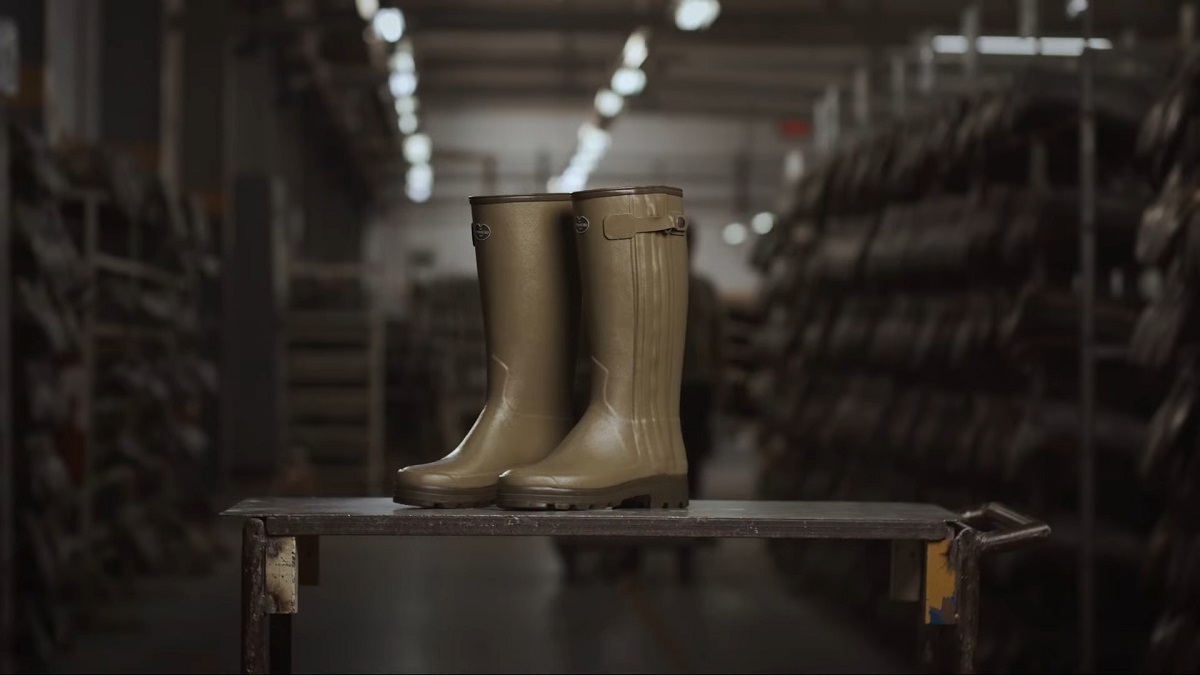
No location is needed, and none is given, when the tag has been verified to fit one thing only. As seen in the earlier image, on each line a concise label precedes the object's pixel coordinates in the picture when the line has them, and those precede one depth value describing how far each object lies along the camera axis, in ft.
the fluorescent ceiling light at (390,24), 34.65
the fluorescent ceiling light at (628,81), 44.19
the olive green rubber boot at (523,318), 8.34
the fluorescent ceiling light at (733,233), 71.77
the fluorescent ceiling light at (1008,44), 35.45
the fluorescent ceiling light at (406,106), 46.72
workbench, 7.30
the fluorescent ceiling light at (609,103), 48.06
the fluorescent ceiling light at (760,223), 67.97
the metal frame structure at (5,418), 13.70
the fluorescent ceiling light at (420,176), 62.23
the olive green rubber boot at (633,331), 7.95
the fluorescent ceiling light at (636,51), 40.47
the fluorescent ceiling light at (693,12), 35.06
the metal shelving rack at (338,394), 34.50
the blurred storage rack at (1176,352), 10.90
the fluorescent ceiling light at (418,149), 55.16
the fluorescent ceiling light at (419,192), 66.77
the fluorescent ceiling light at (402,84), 42.28
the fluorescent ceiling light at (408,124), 49.73
